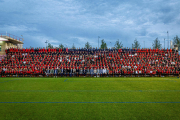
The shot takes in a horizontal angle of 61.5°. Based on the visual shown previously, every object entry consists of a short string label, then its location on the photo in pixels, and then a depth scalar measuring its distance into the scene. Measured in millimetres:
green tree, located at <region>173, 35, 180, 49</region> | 65500
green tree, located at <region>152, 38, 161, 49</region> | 68675
